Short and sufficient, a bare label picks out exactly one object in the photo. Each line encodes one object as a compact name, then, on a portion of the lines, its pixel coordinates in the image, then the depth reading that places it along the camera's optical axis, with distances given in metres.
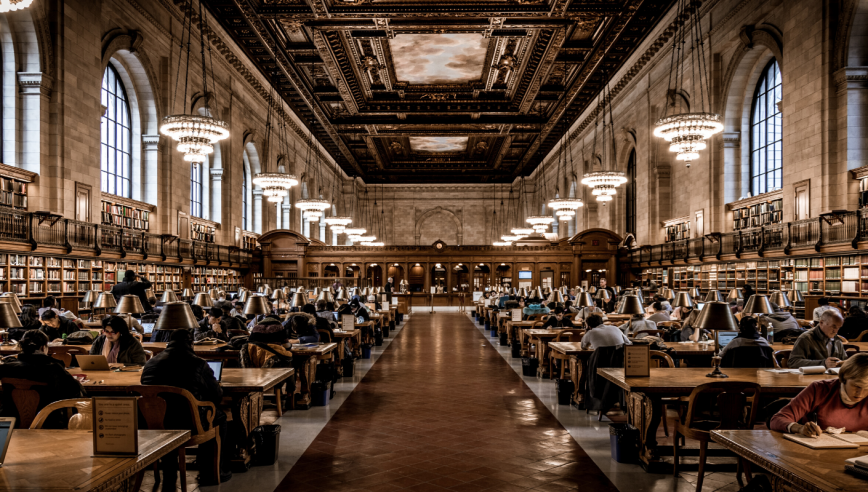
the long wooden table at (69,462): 2.37
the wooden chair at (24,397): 3.86
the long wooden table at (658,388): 4.57
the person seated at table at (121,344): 5.77
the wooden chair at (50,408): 3.28
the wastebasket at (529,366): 9.82
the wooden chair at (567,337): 8.20
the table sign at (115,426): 2.67
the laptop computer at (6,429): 2.44
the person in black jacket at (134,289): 11.76
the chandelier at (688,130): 12.52
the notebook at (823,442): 2.86
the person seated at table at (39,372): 3.86
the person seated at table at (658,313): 10.11
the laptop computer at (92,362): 5.23
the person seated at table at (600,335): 6.50
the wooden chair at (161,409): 3.92
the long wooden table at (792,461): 2.45
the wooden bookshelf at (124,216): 15.60
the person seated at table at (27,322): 7.52
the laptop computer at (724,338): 7.35
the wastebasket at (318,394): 7.35
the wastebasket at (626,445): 4.99
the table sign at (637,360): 4.92
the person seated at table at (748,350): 5.61
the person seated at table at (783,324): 8.10
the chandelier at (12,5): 4.50
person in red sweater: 3.06
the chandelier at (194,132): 12.09
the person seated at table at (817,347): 5.32
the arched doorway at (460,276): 32.84
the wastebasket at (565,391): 7.48
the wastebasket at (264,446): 4.96
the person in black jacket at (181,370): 4.22
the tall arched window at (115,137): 16.31
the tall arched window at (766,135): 16.42
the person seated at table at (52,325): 7.97
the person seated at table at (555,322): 9.81
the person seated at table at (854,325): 8.93
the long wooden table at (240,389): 4.70
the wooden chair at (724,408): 4.11
